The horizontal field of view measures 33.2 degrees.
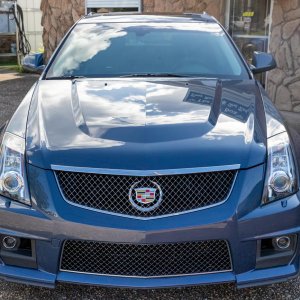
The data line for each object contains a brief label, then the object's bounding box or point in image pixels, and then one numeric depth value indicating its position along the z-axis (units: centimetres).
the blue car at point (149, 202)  256
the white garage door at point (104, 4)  1061
